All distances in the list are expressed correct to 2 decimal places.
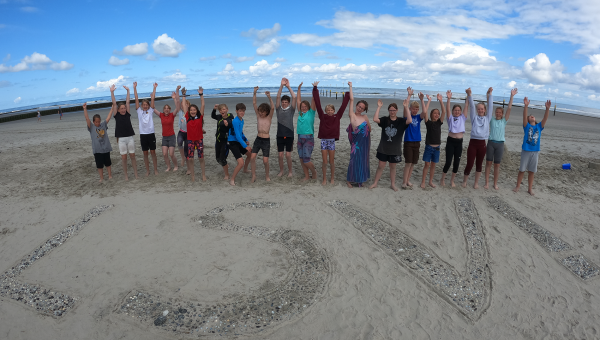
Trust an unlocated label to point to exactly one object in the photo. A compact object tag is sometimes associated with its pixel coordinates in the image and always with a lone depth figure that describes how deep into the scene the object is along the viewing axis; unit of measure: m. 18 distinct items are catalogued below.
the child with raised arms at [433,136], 7.24
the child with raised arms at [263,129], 7.68
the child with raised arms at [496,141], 7.28
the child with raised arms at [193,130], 7.69
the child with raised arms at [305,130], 7.47
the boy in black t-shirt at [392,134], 7.01
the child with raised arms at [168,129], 8.30
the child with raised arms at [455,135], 7.24
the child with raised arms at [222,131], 7.56
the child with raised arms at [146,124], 8.01
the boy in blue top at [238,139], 7.50
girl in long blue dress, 7.25
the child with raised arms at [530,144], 7.00
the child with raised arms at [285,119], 7.55
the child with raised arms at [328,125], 7.26
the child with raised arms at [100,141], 7.66
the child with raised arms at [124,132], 7.80
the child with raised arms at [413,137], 7.21
